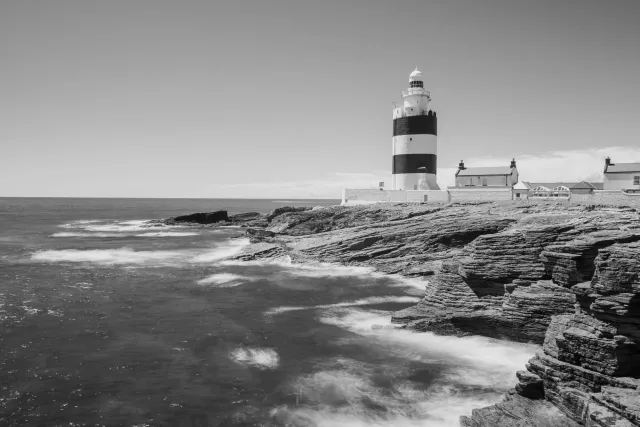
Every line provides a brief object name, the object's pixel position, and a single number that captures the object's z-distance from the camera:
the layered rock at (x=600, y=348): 10.83
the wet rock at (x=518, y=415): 11.05
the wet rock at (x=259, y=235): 49.00
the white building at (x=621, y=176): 56.12
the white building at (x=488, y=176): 59.09
